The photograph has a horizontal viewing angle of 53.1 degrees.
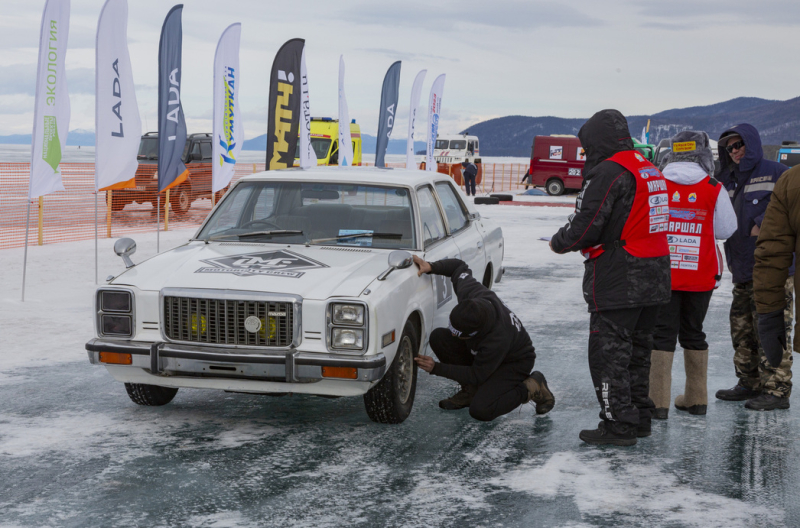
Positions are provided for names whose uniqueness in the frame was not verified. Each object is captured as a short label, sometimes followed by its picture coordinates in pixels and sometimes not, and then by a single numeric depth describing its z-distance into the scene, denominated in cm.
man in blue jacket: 517
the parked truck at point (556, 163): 3466
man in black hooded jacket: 434
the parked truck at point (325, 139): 2927
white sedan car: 434
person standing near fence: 3238
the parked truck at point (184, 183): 2058
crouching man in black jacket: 474
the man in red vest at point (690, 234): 487
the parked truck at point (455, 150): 3912
